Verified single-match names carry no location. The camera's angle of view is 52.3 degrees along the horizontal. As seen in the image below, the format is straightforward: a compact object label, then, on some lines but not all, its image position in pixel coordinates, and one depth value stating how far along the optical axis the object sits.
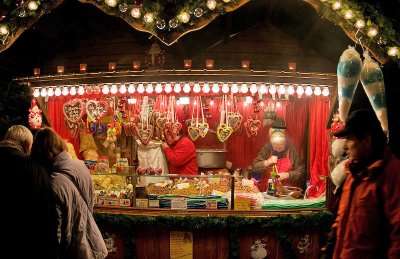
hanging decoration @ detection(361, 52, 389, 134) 6.03
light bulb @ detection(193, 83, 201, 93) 7.86
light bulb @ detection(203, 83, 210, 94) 7.84
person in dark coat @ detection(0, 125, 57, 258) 3.71
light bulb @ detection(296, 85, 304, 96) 7.77
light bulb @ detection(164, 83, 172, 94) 7.94
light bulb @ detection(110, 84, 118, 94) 7.97
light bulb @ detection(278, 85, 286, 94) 7.74
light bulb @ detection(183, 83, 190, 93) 7.89
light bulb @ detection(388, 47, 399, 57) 6.60
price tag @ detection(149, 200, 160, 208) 7.06
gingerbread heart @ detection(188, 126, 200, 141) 9.06
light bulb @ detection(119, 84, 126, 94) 7.95
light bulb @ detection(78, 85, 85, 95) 8.17
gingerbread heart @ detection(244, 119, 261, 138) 9.30
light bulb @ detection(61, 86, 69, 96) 8.25
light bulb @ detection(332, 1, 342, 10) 6.54
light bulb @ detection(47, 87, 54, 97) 8.35
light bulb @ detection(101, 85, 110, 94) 8.02
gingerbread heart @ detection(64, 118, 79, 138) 8.67
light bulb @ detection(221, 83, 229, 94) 7.75
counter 6.80
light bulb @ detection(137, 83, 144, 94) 7.83
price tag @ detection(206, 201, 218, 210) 6.99
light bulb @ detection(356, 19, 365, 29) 6.51
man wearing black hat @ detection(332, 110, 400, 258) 3.15
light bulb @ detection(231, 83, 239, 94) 7.72
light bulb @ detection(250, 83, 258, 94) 7.66
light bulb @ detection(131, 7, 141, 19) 6.53
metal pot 10.17
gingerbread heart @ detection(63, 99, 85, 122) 8.59
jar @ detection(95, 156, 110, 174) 7.84
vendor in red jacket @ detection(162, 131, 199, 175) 9.06
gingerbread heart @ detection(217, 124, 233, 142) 8.95
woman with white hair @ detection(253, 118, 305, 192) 8.83
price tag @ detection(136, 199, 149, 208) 7.10
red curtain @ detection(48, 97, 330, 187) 8.57
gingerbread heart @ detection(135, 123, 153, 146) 8.77
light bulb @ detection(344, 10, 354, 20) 6.54
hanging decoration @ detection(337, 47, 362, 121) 5.90
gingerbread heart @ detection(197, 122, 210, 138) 9.09
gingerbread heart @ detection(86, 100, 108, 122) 8.56
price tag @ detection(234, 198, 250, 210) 6.95
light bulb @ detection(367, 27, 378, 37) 6.55
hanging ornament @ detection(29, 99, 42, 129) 8.48
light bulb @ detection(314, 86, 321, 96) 7.83
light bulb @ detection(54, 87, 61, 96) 8.30
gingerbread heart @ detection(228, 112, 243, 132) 9.15
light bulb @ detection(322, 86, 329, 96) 7.91
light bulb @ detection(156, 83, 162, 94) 7.90
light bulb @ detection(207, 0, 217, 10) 6.47
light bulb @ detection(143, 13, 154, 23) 6.54
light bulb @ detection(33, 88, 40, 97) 8.41
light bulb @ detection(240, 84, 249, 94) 7.71
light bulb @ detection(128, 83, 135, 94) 7.87
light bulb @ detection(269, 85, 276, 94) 7.72
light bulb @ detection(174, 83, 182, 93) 7.91
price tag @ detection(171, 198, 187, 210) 7.02
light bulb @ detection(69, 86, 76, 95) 8.21
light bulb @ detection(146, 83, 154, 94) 7.82
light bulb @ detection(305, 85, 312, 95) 7.75
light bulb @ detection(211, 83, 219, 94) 7.82
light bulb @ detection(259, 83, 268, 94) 7.71
